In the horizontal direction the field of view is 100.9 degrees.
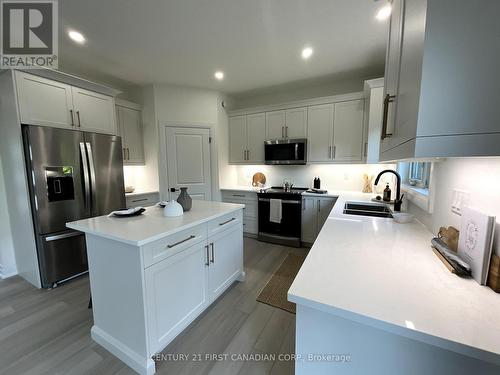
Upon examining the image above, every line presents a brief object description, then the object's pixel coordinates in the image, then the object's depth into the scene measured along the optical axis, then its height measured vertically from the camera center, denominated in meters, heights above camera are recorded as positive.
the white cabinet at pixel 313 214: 3.13 -0.72
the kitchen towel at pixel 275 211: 3.37 -0.72
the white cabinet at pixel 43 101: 2.08 +0.71
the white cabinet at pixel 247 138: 3.78 +0.55
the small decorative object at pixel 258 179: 4.12 -0.24
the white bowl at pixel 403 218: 1.61 -0.40
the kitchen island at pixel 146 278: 1.30 -0.78
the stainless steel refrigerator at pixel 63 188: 2.13 -0.24
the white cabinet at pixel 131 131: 3.25 +0.59
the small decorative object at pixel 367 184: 3.22 -0.26
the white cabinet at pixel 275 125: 3.58 +0.75
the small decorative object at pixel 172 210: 1.75 -0.36
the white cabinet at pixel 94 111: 2.52 +0.73
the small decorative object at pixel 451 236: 0.98 -0.35
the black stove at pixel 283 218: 3.30 -0.84
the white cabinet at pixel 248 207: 3.71 -0.73
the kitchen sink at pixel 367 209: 2.00 -0.45
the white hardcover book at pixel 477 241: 0.75 -0.29
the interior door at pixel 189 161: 3.57 +0.11
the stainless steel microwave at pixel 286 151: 3.41 +0.27
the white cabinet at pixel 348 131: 3.06 +0.55
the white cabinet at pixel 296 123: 3.42 +0.75
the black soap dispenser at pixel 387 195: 2.41 -0.33
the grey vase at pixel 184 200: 1.97 -0.32
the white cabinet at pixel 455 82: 0.52 +0.23
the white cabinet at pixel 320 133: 3.26 +0.56
